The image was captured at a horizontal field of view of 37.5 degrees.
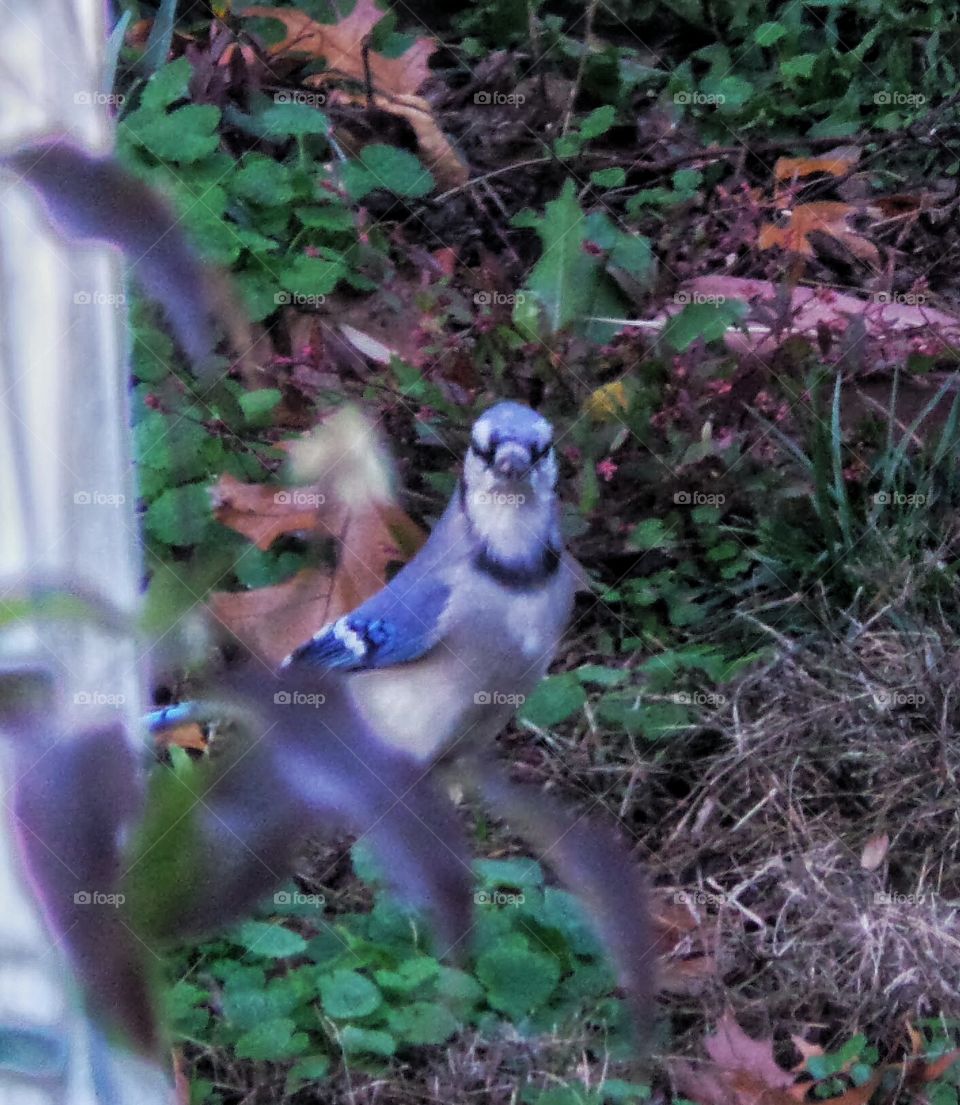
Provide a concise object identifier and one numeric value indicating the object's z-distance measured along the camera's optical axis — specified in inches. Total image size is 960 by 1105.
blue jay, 90.7
